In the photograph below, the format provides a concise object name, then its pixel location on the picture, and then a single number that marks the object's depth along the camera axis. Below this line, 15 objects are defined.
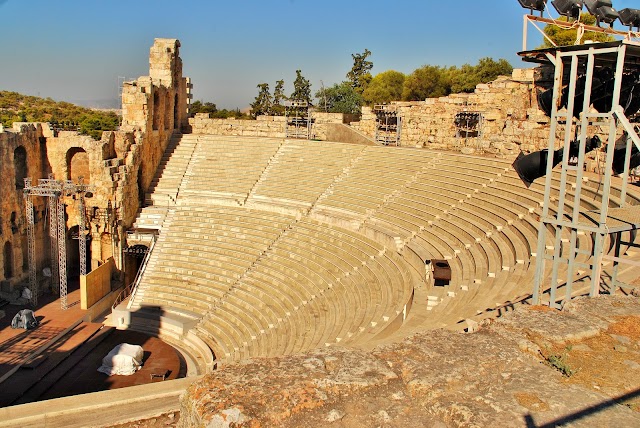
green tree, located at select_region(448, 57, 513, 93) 36.44
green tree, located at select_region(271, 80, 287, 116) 46.64
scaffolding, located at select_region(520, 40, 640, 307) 7.15
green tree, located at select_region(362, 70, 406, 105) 41.25
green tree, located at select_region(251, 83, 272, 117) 47.56
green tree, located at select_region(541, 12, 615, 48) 27.39
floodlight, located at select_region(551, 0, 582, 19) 7.88
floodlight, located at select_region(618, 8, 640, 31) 8.58
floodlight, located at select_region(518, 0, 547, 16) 7.90
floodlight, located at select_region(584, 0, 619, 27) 8.09
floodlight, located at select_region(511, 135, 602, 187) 8.32
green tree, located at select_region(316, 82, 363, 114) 42.53
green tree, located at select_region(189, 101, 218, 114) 48.45
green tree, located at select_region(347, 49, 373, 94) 49.84
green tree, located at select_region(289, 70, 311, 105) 48.34
